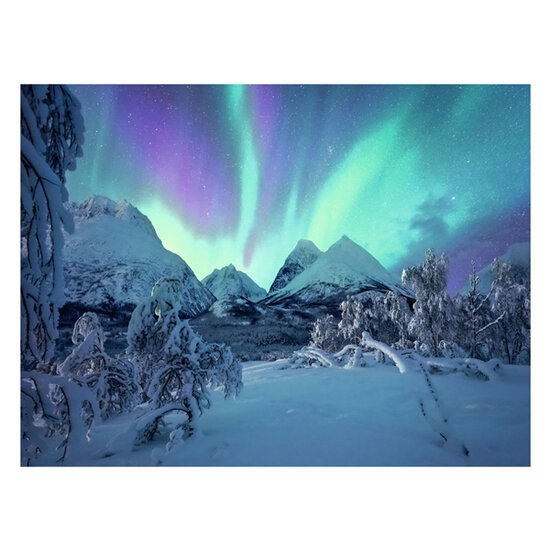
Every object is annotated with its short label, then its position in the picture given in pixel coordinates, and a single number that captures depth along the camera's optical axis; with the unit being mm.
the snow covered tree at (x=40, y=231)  2252
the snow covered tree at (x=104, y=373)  3250
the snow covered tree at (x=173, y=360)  3086
